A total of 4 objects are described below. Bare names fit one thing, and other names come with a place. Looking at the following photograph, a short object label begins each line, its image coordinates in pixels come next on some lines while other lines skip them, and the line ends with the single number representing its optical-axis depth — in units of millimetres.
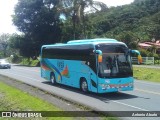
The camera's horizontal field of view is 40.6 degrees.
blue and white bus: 11347
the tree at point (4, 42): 82873
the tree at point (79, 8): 29650
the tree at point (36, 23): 41099
